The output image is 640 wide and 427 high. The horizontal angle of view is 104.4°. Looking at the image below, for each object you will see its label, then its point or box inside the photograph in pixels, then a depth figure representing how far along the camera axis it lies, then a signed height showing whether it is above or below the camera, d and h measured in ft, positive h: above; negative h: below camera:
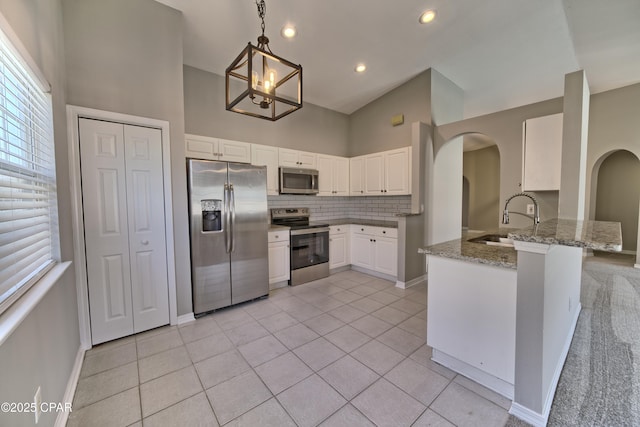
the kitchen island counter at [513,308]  4.77 -2.37
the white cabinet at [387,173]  13.01 +1.66
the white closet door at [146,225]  7.78 -0.70
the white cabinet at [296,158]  13.05 +2.44
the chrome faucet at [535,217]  6.93 -0.44
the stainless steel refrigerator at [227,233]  9.05 -1.15
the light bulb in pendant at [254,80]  5.35 +2.77
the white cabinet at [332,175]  14.67 +1.68
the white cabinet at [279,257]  11.79 -2.61
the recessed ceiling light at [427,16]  9.07 +6.92
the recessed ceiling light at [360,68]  12.05 +6.61
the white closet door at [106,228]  7.18 -0.72
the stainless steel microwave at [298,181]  12.92 +1.21
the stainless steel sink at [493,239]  7.59 -1.19
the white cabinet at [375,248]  12.76 -2.52
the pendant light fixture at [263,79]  5.24 +2.94
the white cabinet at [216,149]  10.59 +2.44
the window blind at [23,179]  3.77 +0.46
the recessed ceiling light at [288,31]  9.20 +6.47
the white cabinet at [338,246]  14.05 -2.51
